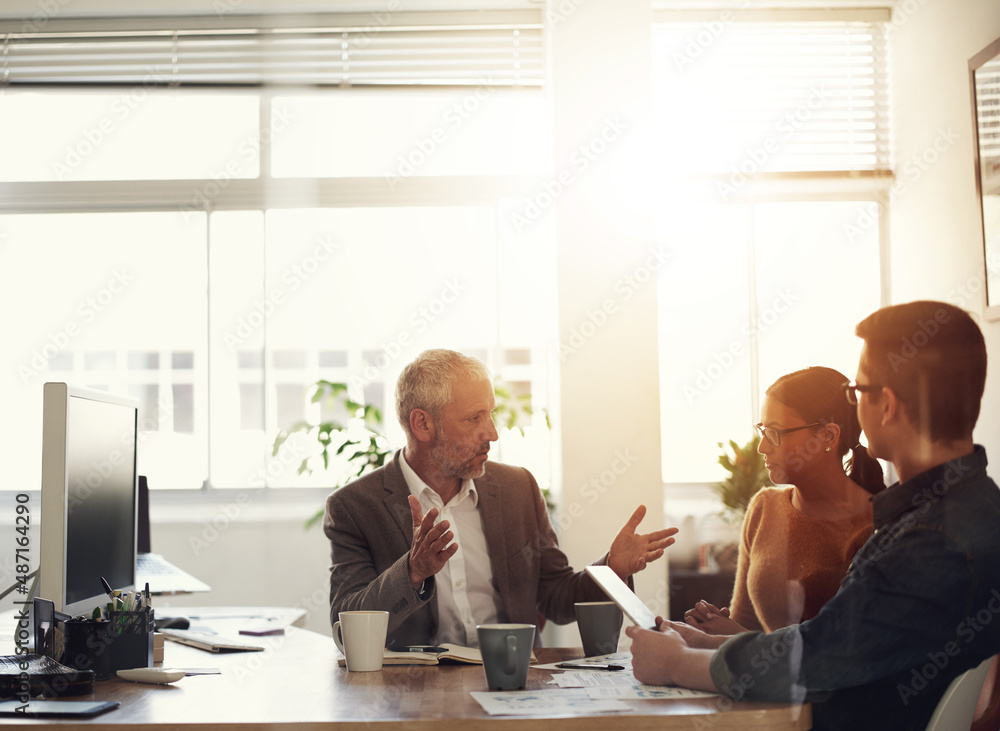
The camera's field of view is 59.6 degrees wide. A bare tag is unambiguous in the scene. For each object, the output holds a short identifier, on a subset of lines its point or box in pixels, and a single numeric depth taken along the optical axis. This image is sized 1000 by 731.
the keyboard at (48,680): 1.33
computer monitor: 1.47
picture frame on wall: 2.58
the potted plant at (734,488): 3.49
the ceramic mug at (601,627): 1.70
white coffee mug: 1.54
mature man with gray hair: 2.02
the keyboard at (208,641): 1.85
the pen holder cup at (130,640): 1.50
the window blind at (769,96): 3.93
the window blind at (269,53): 3.94
